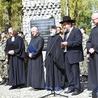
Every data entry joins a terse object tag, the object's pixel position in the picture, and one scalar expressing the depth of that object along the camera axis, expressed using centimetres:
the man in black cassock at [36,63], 1022
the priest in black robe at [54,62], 969
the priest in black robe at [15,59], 1072
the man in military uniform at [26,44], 1110
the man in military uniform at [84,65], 1138
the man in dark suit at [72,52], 904
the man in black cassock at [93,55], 836
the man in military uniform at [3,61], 1155
